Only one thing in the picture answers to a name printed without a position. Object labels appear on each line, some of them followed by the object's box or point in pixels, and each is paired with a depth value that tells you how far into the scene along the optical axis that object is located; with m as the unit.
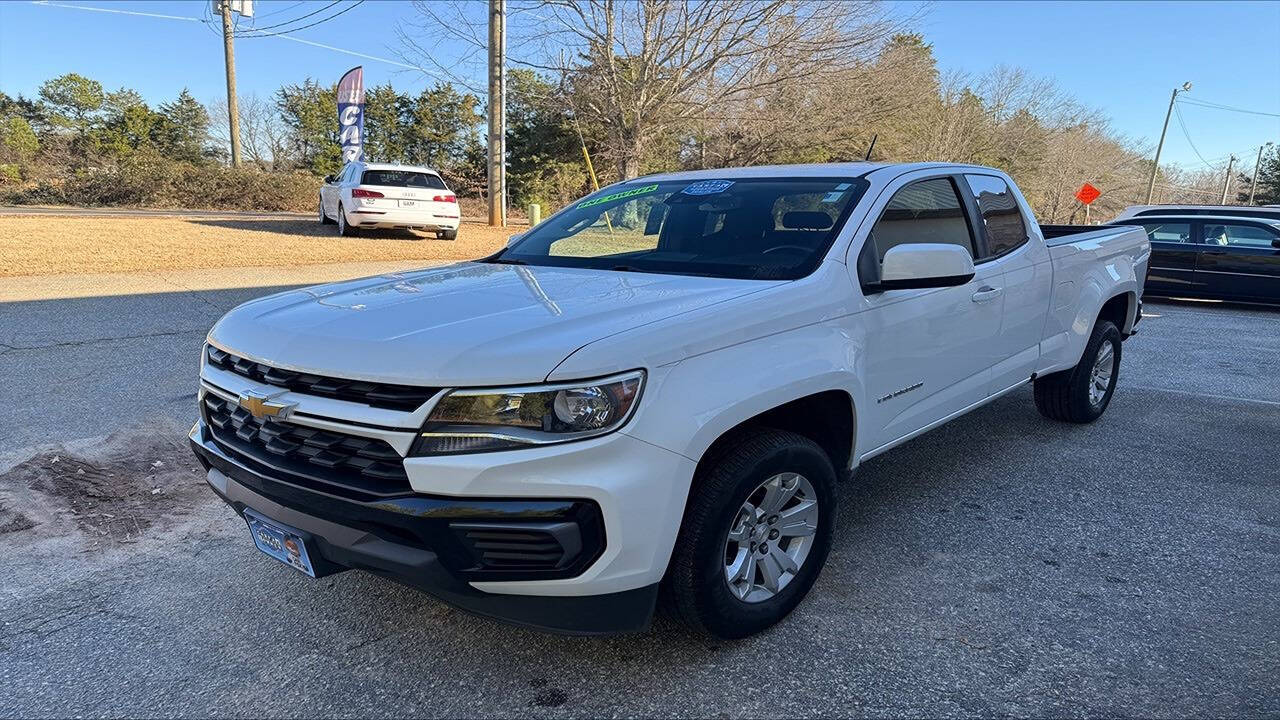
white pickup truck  2.17
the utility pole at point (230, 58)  30.00
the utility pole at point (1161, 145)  44.81
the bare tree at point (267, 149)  49.72
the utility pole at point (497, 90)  18.77
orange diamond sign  24.97
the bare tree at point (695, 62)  19.11
